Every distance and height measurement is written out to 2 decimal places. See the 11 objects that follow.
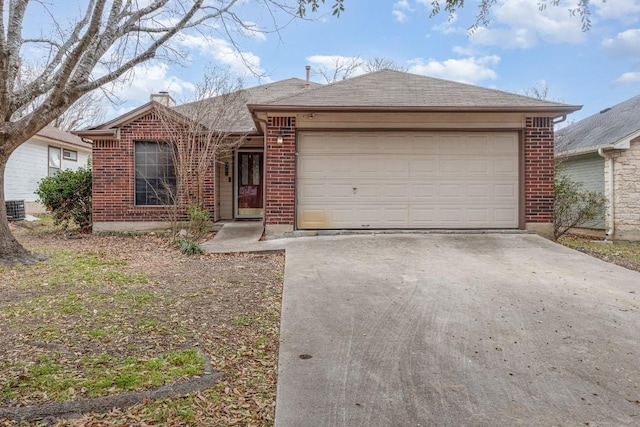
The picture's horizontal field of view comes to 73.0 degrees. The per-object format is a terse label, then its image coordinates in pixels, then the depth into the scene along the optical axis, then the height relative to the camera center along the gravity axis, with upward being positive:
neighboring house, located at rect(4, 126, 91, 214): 16.09 +1.88
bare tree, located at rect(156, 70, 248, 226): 10.53 +1.91
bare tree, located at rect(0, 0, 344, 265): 6.35 +2.23
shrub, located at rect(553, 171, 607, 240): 10.42 +0.11
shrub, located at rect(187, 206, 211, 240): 10.16 -0.29
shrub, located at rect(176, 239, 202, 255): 8.08 -0.74
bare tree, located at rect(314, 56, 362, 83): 23.89 +7.87
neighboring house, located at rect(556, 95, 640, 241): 11.82 +1.13
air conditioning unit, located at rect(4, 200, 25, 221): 14.36 -0.05
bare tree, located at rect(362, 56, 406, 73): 25.25 +8.56
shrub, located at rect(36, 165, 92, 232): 11.34 +0.28
